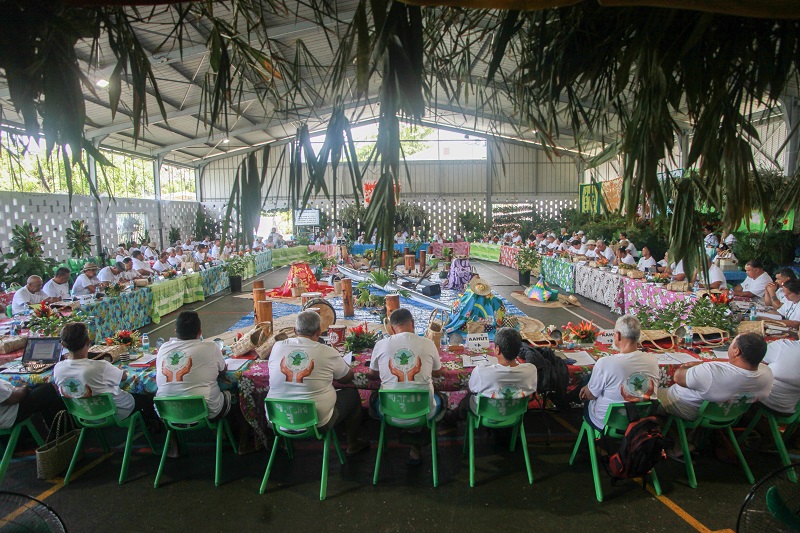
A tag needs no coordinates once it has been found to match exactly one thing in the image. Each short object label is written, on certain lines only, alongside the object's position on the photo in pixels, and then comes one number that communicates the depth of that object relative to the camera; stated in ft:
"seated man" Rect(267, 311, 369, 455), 10.61
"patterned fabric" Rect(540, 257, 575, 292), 37.17
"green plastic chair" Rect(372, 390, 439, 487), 10.71
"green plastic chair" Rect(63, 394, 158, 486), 10.98
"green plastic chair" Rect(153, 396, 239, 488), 10.92
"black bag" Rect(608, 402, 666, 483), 9.63
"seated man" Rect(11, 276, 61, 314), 21.39
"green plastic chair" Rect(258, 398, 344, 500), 10.30
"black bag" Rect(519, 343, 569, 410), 11.87
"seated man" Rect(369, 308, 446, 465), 11.00
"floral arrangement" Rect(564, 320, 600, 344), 14.37
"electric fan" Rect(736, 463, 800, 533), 5.78
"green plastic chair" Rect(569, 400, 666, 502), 10.13
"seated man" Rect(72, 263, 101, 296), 24.63
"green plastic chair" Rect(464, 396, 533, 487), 10.78
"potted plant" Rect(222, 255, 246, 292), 39.23
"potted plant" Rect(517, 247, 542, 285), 40.50
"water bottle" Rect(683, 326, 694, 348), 13.91
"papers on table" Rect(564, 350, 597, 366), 12.77
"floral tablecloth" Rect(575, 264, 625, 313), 29.30
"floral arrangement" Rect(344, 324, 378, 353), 13.69
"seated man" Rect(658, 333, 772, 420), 10.08
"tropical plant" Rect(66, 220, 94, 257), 45.09
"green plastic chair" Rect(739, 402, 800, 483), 10.82
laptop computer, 12.82
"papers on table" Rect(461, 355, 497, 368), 12.60
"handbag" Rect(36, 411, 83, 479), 11.29
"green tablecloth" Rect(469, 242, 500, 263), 59.31
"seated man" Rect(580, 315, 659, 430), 10.30
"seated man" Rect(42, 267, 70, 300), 22.95
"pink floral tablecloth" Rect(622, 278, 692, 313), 22.68
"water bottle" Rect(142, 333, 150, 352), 14.74
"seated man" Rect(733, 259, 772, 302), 20.74
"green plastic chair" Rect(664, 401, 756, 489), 10.47
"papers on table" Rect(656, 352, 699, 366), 12.56
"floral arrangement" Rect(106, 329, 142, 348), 14.61
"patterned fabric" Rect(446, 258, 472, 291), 36.55
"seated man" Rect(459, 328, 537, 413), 10.59
